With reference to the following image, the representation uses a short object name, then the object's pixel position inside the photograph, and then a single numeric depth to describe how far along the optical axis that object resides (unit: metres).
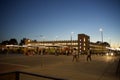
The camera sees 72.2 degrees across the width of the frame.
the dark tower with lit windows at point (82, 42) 69.98
